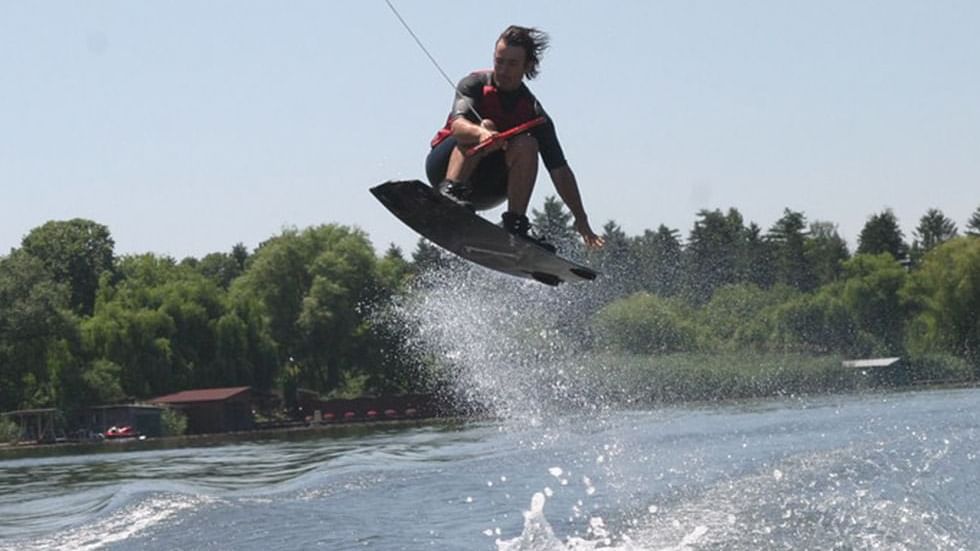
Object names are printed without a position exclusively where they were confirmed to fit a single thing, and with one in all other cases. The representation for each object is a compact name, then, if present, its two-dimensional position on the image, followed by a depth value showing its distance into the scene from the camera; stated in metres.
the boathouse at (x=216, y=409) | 62.72
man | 11.50
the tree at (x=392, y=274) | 75.81
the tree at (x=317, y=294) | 74.00
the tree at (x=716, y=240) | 128.18
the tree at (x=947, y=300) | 68.12
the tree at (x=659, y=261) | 84.06
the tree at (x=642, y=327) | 59.45
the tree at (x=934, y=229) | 137.38
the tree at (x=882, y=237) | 125.00
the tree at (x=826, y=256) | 117.75
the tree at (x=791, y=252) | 122.38
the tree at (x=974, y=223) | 144.50
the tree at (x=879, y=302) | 75.94
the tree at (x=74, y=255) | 95.69
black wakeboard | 11.60
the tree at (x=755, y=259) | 123.89
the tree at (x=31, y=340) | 67.12
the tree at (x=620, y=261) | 82.63
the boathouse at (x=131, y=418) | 61.13
